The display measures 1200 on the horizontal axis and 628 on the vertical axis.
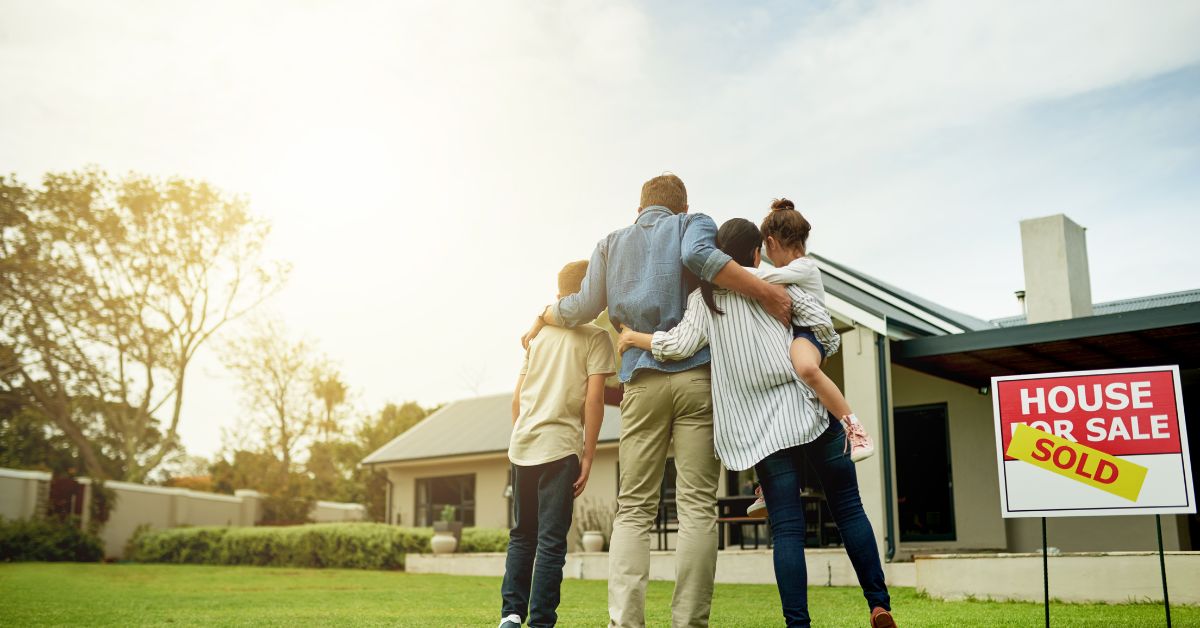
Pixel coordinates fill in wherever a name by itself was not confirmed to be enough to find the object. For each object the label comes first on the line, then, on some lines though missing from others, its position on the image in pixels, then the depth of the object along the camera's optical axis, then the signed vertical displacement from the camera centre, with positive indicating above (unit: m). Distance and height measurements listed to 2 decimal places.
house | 9.20 +1.30
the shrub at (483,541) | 16.23 -1.05
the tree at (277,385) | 29.39 +3.33
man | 3.22 +0.31
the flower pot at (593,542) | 14.37 -0.94
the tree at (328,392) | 31.84 +3.27
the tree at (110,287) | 23.55 +5.38
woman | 3.21 +0.23
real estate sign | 3.57 +0.14
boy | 3.70 +0.14
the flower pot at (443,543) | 15.55 -1.03
